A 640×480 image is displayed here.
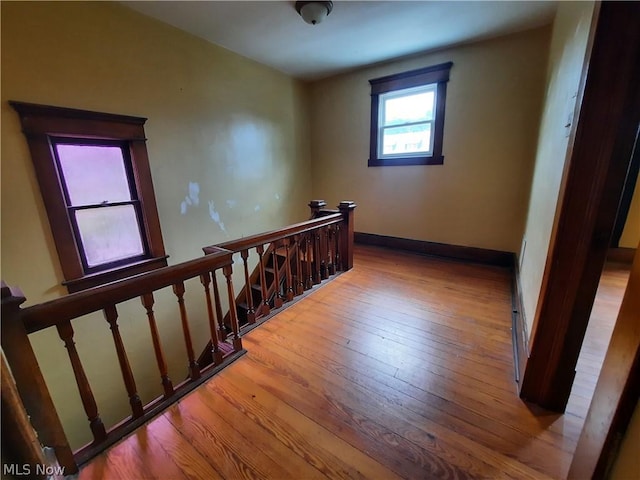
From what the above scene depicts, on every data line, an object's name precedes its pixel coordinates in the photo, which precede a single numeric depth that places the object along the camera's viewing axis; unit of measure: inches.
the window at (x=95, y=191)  75.7
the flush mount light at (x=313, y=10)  83.6
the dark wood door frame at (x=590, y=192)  34.9
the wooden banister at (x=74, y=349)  35.0
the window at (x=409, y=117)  125.1
